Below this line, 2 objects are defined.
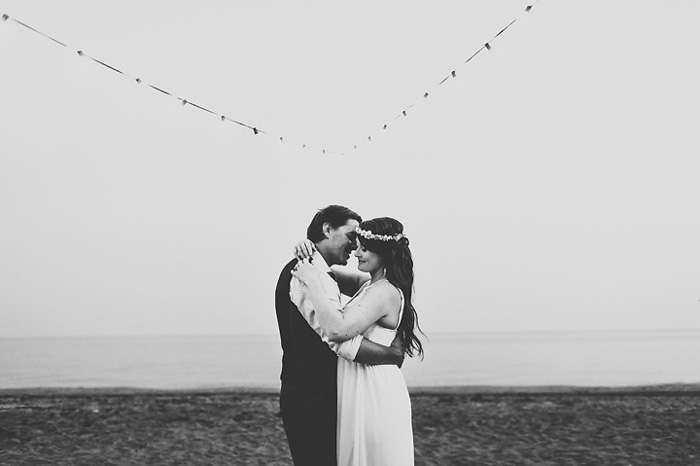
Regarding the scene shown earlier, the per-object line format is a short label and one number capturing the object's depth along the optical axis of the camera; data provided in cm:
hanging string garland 464
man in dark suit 339
